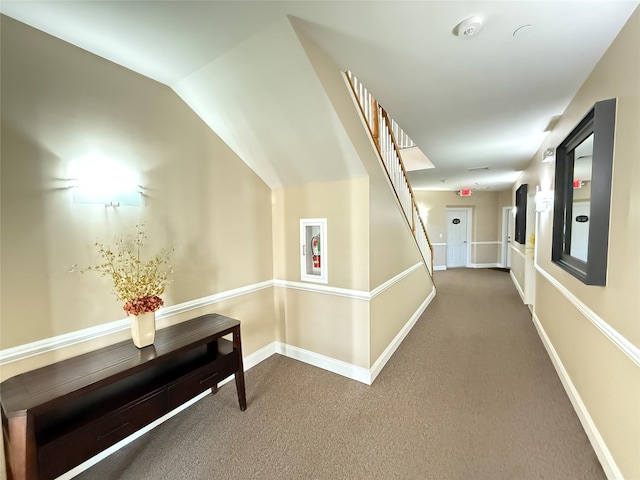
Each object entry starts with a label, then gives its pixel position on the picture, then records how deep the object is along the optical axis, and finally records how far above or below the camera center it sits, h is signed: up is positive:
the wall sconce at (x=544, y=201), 3.06 +0.24
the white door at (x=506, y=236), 8.23 -0.49
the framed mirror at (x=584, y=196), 1.60 +0.19
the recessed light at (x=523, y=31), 1.49 +1.09
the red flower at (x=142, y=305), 1.67 -0.51
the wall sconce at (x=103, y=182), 1.65 +0.30
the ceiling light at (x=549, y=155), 2.89 +0.73
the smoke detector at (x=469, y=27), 1.43 +1.08
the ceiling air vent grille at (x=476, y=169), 5.07 +1.02
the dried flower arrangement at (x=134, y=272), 1.69 -0.33
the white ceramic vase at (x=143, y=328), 1.71 -0.67
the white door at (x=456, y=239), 8.88 -0.60
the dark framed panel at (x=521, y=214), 5.12 +0.12
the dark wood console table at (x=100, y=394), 1.22 -1.06
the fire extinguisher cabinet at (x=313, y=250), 2.76 -0.29
